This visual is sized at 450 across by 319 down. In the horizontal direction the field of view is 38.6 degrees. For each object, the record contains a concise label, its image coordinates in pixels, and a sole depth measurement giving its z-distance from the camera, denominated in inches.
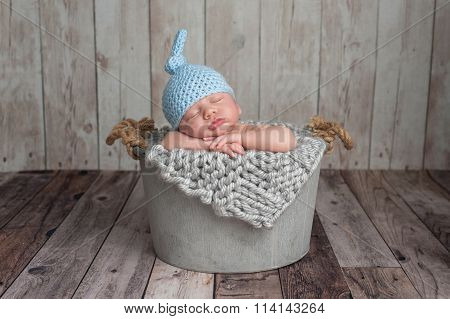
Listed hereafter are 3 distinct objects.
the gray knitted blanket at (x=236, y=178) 52.0
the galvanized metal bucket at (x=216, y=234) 55.1
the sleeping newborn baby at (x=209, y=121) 53.7
